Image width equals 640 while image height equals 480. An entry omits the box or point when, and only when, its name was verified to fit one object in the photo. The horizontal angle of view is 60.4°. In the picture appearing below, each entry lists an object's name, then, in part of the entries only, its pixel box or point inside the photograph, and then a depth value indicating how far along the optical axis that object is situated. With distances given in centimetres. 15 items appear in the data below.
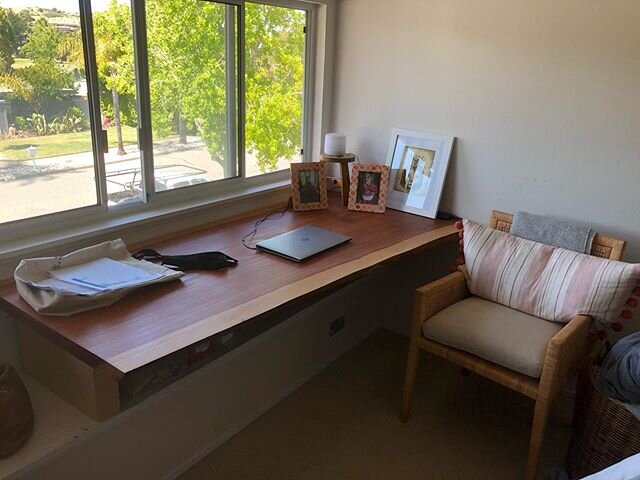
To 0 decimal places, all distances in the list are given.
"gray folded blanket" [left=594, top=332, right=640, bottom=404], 170
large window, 173
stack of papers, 158
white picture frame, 254
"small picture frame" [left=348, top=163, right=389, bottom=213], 263
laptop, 203
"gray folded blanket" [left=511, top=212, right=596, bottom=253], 211
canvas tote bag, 152
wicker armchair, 179
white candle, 263
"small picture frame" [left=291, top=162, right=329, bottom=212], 255
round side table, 262
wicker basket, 175
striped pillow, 189
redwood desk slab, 142
